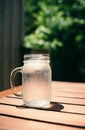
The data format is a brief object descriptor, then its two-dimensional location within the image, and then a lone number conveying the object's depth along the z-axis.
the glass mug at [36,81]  0.98
